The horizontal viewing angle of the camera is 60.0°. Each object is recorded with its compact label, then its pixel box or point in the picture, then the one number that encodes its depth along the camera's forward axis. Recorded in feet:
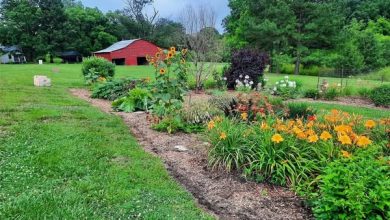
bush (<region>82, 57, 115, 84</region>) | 45.62
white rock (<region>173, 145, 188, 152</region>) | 15.61
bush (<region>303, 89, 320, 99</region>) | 37.63
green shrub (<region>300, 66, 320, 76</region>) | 101.25
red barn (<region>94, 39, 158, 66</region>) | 132.67
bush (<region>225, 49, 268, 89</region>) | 41.29
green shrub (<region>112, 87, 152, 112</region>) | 25.45
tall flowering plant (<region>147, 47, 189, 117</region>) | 19.20
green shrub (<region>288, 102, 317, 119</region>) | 19.08
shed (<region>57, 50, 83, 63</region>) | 146.72
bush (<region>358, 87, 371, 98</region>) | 37.74
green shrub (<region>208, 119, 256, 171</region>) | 12.71
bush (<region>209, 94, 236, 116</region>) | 19.85
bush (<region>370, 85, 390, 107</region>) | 33.50
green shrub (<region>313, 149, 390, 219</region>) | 8.04
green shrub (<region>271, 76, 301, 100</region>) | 35.79
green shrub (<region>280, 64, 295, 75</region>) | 106.11
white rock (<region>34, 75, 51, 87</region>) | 41.95
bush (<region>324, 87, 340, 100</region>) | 37.35
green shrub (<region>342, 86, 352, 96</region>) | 39.20
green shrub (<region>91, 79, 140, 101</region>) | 31.43
